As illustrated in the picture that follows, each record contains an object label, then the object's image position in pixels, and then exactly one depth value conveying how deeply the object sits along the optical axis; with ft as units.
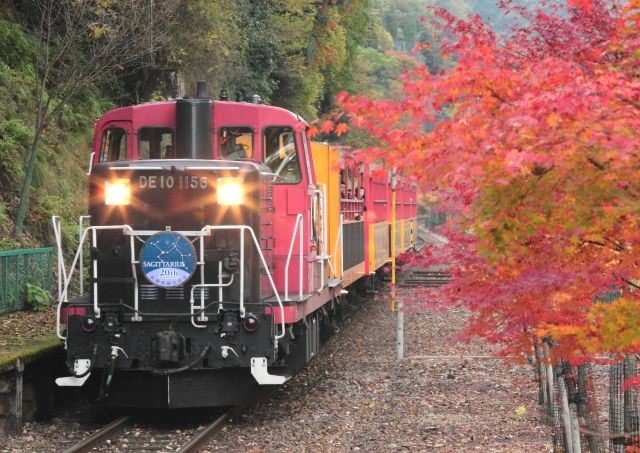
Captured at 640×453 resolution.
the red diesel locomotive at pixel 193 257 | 58.59
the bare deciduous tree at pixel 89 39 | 104.22
